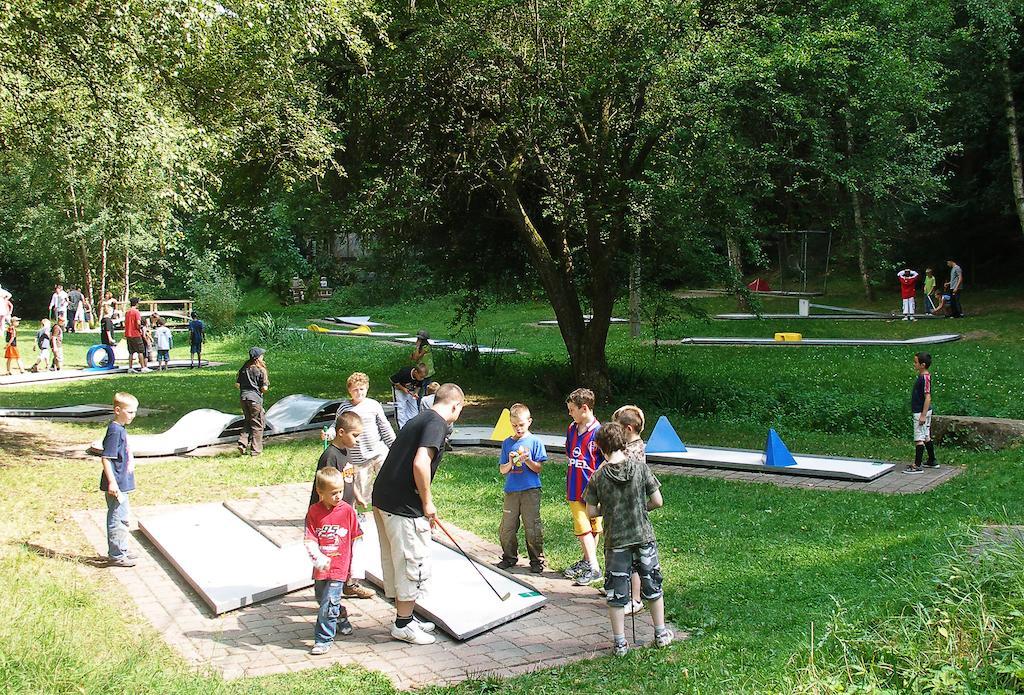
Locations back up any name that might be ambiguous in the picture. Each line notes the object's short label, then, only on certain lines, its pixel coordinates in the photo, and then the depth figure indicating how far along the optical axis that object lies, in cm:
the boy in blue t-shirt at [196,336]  2458
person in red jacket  2597
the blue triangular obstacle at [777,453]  1178
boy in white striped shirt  817
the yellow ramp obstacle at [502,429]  1137
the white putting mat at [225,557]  717
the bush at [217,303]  3500
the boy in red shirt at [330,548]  614
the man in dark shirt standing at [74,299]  3588
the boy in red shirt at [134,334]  2352
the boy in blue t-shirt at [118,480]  796
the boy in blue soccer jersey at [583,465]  720
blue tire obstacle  2508
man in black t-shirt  614
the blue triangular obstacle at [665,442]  1283
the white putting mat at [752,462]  1135
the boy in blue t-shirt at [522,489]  746
